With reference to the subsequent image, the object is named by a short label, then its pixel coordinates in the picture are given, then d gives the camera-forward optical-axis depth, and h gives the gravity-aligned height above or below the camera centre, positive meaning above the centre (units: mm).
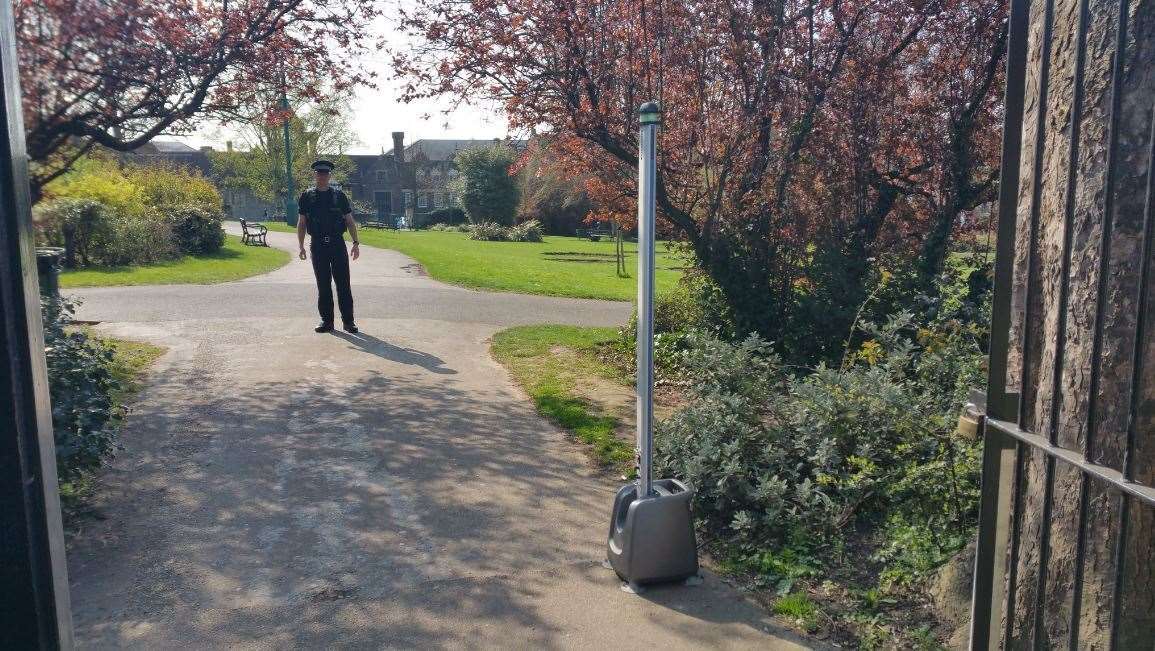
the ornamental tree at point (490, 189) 45875 +1884
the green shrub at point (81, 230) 16703 -68
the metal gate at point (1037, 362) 1986 -401
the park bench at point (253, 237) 28875 -405
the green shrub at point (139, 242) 18031 -359
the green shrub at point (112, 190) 17969 +835
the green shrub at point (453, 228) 48156 -289
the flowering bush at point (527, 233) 40688 -506
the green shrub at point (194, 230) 21562 -106
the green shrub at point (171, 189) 22422 +1065
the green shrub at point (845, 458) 4016 -1276
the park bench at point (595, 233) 43325 -612
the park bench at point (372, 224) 56619 +13
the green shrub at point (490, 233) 41094 -491
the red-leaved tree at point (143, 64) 6453 +1414
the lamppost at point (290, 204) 38000 +1074
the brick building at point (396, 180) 72812 +4074
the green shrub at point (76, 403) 4281 -960
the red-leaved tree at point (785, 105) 7961 +1147
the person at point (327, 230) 9422 -65
